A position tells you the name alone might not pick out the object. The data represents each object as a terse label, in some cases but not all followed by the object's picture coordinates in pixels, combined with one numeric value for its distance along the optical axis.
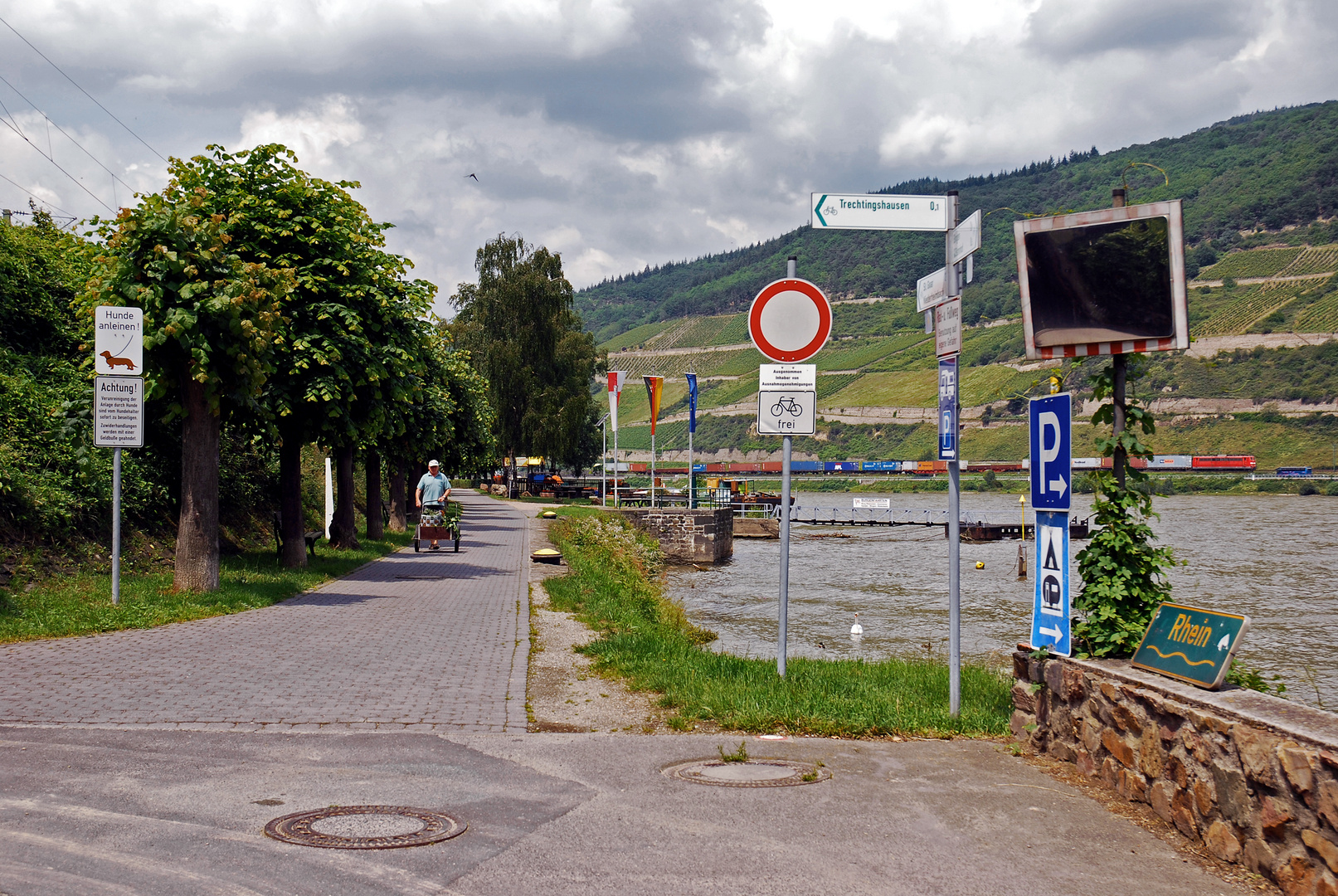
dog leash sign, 12.37
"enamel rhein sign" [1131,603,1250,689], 5.17
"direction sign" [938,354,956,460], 7.48
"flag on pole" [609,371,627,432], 42.25
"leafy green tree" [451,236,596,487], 60.06
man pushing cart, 22.66
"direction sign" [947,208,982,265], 7.07
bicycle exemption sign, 8.73
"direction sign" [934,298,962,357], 7.46
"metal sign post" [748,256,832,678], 8.72
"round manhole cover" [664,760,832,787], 5.94
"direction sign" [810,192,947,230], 7.77
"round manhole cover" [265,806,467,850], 4.77
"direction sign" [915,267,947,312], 7.64
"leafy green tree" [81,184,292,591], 13.60
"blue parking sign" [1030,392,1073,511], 6.53
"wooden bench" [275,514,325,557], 18.42
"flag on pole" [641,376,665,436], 41.75
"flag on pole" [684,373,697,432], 47.39
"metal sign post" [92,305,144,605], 12.36
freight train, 120.31
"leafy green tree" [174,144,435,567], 16.81
